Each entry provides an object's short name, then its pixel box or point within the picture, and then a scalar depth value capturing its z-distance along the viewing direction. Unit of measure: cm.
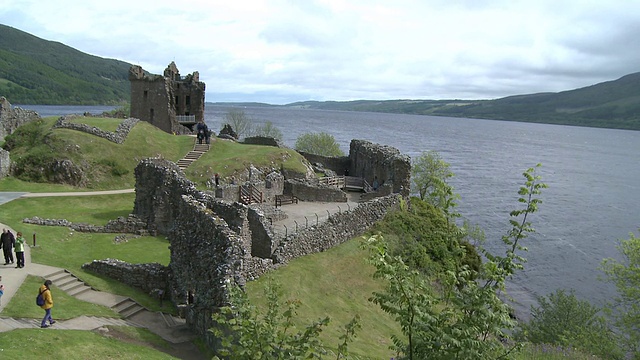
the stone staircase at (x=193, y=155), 5028
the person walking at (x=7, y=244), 2342
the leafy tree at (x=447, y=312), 985
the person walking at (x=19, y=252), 2303
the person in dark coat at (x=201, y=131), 5694
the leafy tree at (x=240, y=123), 13465
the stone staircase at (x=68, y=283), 2233
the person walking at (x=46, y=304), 1759
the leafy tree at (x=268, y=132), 12191
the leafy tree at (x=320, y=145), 9906
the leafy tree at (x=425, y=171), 7188
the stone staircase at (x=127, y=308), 2156
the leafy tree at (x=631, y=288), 3251
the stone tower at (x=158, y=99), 7369
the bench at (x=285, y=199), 4509
